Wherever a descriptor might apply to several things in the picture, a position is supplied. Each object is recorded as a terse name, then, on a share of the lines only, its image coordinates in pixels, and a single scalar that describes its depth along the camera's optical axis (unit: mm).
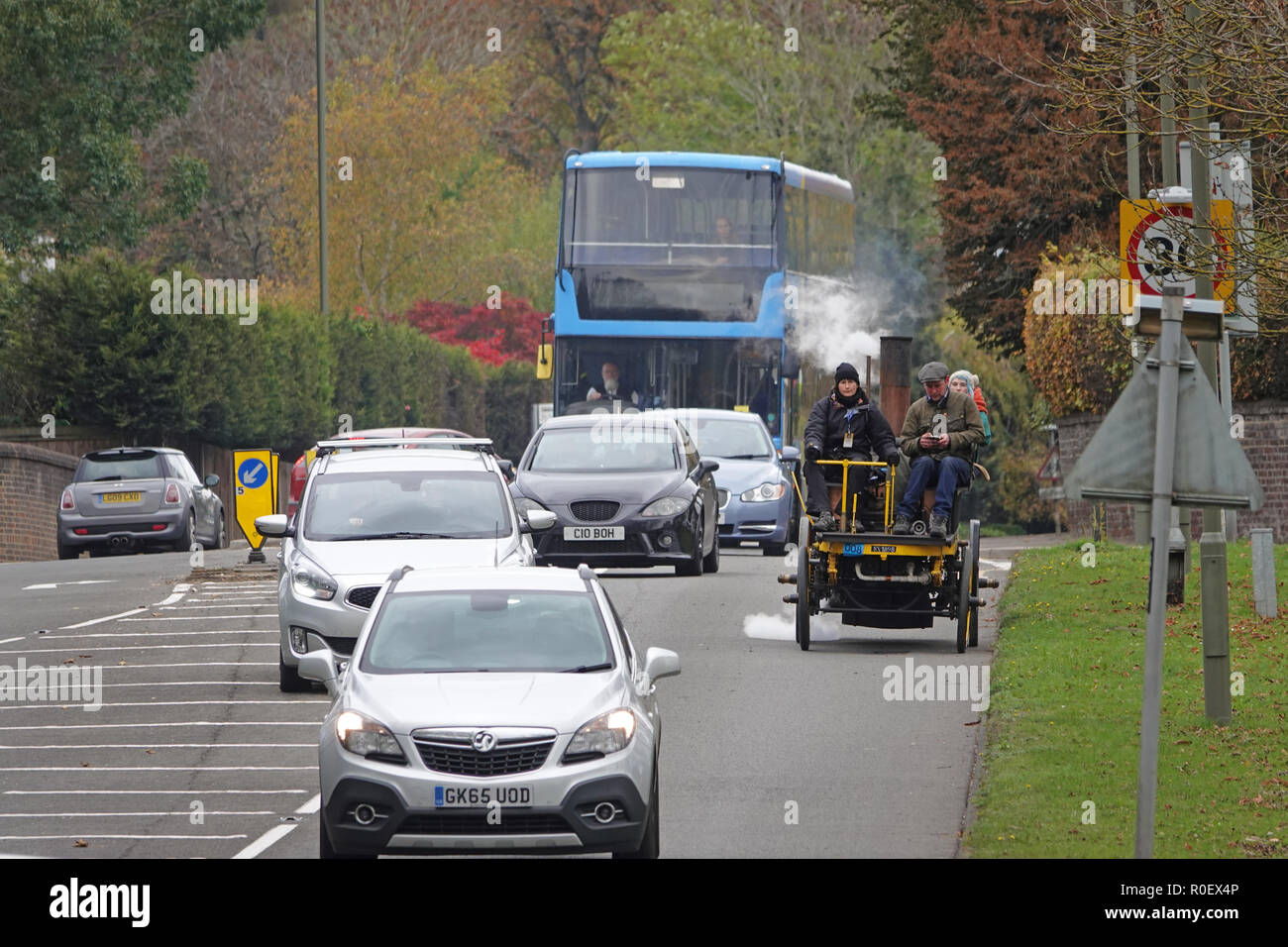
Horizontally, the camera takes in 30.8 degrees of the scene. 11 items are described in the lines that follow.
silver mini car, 35500
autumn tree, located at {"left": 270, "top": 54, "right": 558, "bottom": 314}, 65875
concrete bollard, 18594
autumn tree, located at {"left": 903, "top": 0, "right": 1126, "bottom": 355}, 36375
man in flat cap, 17703
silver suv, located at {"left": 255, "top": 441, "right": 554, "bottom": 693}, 16172
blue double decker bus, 32500
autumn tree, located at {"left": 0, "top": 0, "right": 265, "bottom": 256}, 38688
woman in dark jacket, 18203
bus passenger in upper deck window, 32750
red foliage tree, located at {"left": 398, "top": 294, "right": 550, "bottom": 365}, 74250
